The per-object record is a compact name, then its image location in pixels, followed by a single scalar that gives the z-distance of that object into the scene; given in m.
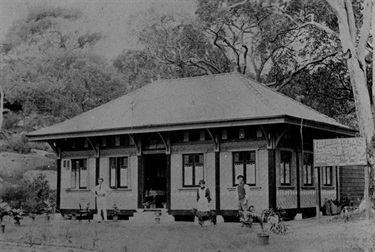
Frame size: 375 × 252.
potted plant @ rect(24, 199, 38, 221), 25.27
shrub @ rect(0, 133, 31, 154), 35.00
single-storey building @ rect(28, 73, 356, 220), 19.23
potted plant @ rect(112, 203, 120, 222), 20.89
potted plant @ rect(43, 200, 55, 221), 22.22
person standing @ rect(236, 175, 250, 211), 17.64
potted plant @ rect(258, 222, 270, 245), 12.99
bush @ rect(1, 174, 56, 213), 25.89
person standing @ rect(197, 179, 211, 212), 17.41
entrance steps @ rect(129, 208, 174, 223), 20.58
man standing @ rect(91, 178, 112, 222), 19.84
